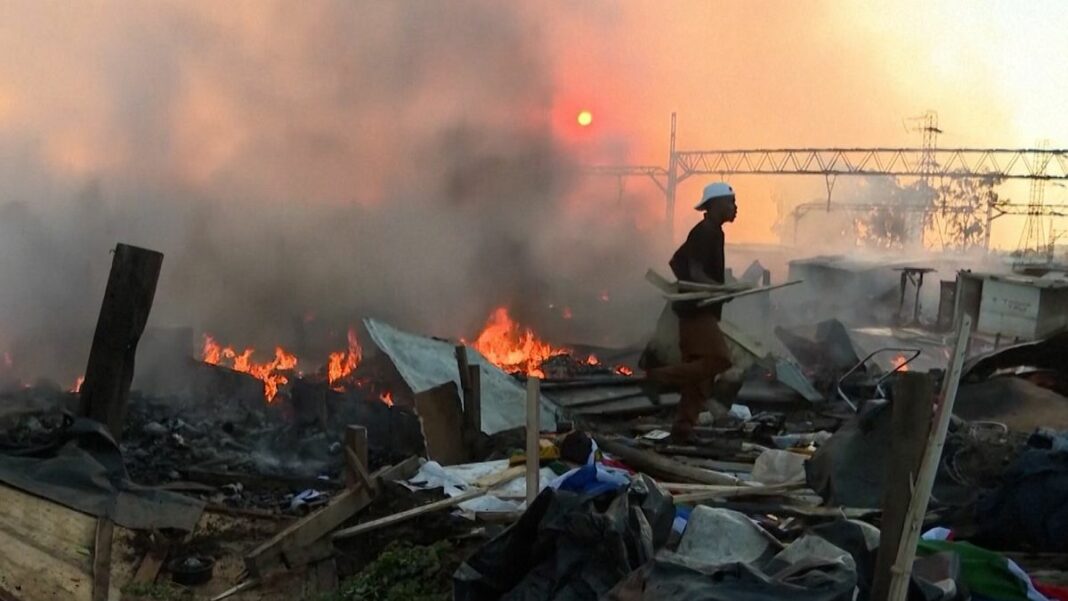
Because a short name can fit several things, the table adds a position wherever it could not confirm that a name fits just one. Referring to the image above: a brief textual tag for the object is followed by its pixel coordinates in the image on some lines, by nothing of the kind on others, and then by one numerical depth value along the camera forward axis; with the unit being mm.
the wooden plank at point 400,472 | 4906
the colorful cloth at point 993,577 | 3111
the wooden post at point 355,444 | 5059
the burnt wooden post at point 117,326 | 6535
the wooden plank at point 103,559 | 4777
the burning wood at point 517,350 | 11742
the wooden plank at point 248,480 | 6746
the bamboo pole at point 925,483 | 2627
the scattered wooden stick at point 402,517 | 4445
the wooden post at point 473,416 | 6352
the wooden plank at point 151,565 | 5023
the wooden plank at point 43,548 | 4684
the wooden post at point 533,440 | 3729
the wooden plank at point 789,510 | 4223
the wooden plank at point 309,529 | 4566
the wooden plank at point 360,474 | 4840
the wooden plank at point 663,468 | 5233
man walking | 6777
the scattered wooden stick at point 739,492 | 4379
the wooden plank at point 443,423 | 6156
